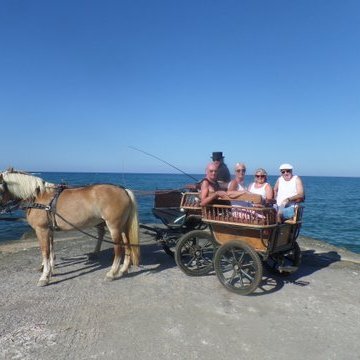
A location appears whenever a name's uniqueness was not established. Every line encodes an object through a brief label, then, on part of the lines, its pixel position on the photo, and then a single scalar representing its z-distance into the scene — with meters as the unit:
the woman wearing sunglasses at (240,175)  6.77
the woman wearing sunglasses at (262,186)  6.34
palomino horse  6.32
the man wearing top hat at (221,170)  6.81
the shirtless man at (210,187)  5.82
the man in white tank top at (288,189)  6.34
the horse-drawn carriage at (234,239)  5.43
